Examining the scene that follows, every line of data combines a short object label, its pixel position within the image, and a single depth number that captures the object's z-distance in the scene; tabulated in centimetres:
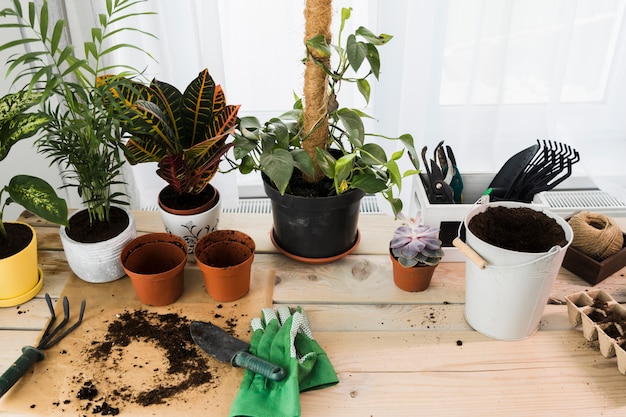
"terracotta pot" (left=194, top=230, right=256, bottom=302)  106
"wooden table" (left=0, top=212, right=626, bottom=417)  90
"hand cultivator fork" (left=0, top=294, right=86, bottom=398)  89
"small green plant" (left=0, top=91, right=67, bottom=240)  98
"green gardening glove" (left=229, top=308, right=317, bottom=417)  86
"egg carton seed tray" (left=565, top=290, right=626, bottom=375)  95
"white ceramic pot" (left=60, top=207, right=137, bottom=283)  110
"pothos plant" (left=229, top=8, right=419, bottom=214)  104
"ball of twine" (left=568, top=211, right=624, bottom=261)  112
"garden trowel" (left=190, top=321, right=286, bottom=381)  90
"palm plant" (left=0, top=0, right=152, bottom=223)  95
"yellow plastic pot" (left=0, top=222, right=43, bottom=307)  106
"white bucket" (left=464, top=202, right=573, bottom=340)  93
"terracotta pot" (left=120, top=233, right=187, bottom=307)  105
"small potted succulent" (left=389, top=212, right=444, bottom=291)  108
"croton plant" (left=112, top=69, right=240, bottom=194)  107
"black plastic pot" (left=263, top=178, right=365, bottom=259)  112
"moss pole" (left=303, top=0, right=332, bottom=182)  106
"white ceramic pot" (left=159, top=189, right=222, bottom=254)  116
